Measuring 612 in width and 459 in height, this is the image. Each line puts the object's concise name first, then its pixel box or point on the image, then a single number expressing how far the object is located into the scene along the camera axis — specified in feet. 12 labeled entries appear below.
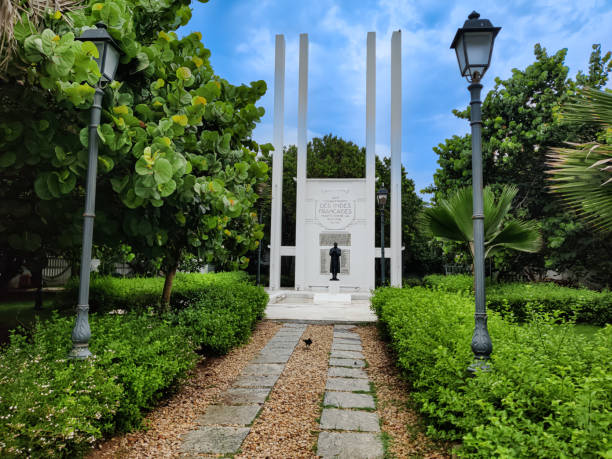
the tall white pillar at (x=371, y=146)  57.11
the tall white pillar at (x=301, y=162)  57.67
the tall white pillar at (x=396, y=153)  56.54
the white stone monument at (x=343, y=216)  57.11
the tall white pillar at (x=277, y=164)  58.29
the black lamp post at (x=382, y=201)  39.42
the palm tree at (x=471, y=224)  21.04
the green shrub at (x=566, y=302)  25.76
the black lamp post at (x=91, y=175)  9.55
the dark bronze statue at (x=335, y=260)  53.09
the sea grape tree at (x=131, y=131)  9.22
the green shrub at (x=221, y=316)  15.89
